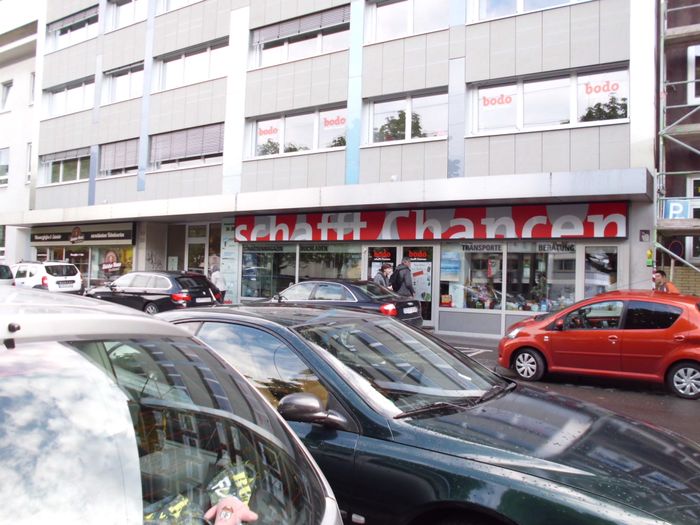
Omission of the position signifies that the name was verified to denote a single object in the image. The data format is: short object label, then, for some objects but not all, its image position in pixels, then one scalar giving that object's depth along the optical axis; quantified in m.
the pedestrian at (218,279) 16.36
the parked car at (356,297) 9.99
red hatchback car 7.21
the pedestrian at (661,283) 9.97
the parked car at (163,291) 13.74
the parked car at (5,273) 13.91
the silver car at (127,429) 1.23
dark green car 2.06
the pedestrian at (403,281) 12.55
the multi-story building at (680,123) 11.84
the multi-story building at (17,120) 25.72
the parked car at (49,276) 17.28
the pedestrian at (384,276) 12.98
